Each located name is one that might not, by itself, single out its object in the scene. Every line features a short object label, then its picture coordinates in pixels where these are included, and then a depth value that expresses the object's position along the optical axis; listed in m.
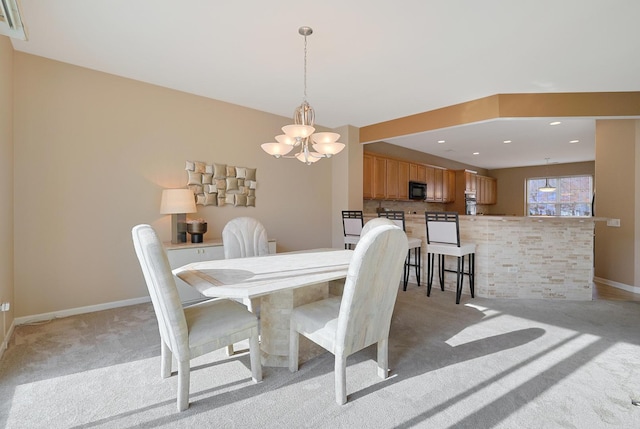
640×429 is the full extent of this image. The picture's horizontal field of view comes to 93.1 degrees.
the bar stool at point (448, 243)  3.56
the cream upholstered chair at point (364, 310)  1.56
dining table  1.71
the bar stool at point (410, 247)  4.07
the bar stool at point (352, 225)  4.43
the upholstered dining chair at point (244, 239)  2.88
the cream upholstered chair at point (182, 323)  1.54
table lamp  3.33
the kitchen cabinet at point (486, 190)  8.88
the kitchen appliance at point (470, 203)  8.12
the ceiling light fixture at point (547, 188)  8.22
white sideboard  3.23
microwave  6.73
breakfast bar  3.74
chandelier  2.45
